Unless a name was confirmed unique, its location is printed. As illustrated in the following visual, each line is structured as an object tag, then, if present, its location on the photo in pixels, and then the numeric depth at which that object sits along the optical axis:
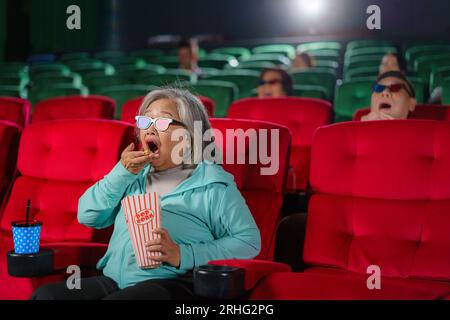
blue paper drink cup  1.89
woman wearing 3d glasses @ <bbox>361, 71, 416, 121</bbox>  3.00
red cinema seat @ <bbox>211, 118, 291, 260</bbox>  2.28
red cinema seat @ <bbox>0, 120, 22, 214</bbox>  2.68
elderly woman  1.88
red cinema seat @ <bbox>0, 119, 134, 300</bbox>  2.44
